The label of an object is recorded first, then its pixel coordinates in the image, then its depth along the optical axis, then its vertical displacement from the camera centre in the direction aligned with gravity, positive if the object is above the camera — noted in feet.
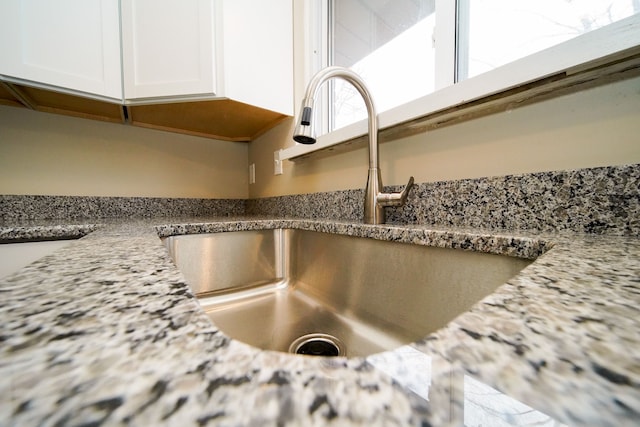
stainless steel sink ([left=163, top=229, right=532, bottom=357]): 1.48 -0.65
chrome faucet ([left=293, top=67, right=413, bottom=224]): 1.94 +0.55
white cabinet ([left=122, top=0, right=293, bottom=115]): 3.30 +2.09
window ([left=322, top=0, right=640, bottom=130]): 1.77 +1.52
